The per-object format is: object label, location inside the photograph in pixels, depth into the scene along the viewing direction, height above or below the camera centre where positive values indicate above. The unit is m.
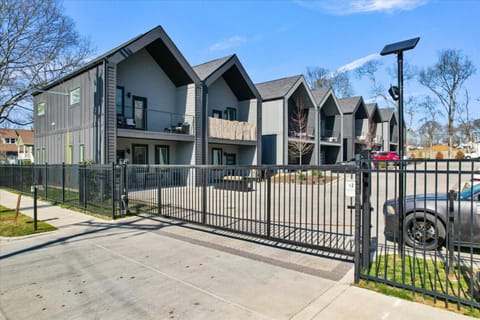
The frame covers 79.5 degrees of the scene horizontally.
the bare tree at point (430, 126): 52.20 +6.45
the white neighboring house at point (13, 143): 54.36 +3.05
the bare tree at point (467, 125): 44.27 +5.41
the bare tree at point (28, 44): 22.25 +9.46
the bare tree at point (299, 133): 25.92 +2.35
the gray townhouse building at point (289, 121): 24.09 +3.39
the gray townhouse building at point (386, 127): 44.63 +5.03
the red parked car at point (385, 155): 30.90 +0.43
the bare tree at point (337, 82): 53.75 +14.44
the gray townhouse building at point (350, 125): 34.41 +4.08
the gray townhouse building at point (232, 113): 19.59 +3.58
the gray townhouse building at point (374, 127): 37.53 +4.53
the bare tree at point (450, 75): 46.97 +13.98
